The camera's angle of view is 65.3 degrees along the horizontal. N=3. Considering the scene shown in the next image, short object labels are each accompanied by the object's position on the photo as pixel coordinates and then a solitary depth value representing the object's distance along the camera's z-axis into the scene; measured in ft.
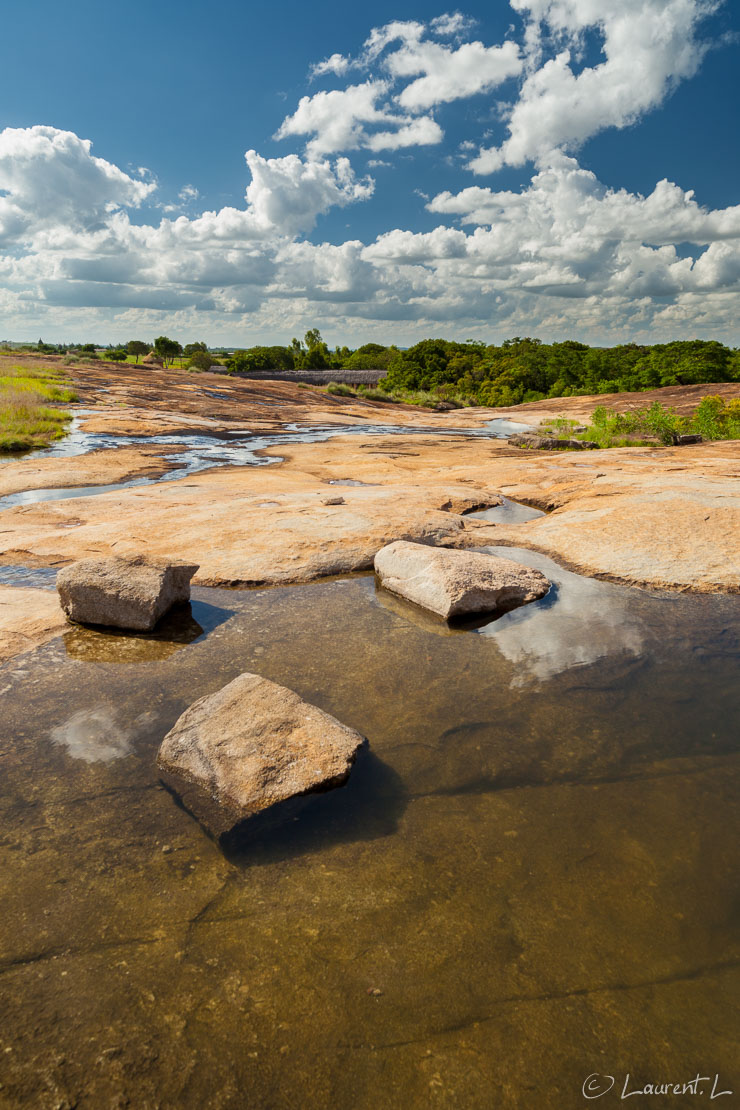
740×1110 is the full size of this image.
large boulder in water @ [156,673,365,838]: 9.68
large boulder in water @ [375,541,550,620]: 17.63
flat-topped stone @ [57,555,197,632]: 16.40
